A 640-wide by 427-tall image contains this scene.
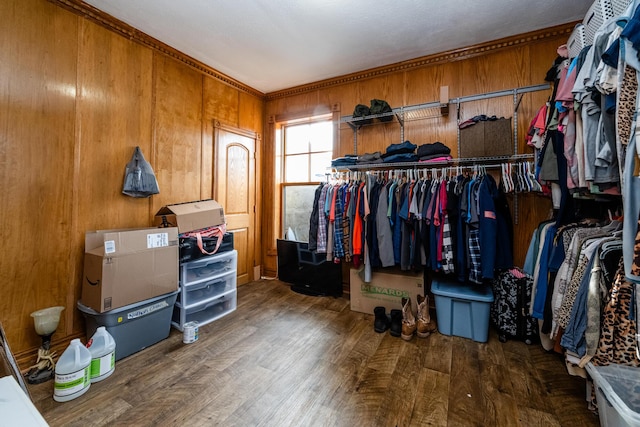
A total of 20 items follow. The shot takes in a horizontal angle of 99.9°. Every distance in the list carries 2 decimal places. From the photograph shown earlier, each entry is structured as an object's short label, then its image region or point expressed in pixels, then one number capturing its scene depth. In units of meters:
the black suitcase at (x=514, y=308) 2.04
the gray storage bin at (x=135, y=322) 1.84
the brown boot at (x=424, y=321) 2.18
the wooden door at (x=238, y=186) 3.14
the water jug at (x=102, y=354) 1.64
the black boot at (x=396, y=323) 2.20
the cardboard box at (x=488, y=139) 2.25
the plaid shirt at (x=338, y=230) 2.63
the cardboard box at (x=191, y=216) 2.33
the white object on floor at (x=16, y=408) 0.57
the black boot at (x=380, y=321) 2.27
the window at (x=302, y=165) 3.44
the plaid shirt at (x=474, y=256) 2.04
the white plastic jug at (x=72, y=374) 1.48
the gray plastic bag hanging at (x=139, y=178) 2.25
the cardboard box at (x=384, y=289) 2.44
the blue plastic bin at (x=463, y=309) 2.08
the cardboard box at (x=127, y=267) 1.80
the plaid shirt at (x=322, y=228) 2.73
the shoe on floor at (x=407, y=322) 2.14
